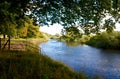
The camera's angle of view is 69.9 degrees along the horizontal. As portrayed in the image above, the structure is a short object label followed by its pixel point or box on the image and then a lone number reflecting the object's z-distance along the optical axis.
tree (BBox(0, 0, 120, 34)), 3.36
